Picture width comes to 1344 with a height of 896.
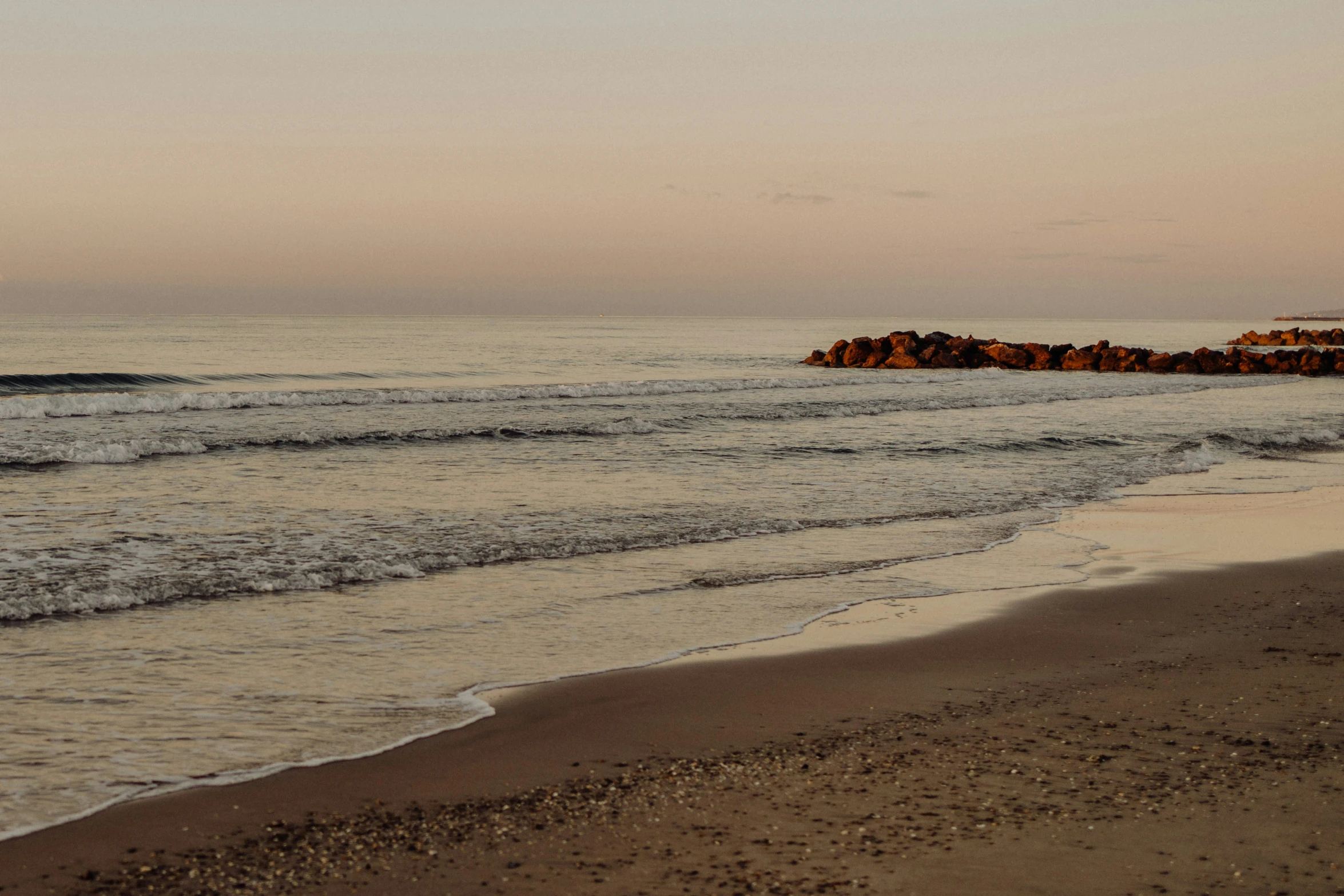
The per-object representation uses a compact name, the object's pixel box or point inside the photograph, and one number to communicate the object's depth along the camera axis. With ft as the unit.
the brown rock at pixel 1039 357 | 186.50
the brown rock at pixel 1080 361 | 183.42
